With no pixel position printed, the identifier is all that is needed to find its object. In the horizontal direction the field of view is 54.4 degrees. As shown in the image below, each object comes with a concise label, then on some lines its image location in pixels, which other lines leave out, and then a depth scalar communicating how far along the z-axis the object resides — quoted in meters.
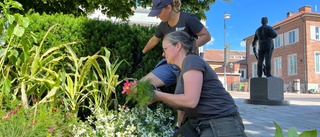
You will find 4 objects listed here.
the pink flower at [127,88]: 2.08
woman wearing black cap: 2.80
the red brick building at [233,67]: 48.28
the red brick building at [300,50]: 32.88
